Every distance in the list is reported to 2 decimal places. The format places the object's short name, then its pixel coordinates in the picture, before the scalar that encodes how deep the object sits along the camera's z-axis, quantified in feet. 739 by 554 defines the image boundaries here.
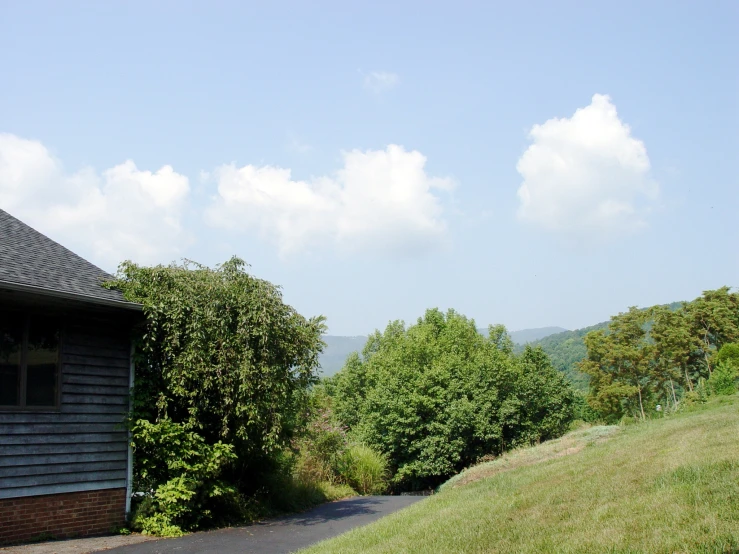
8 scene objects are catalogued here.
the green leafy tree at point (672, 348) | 153.28
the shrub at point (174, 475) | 38.17
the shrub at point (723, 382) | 94.51
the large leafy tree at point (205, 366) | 39.32
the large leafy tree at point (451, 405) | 124.57
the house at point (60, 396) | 33.35
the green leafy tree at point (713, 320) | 150.92
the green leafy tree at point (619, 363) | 160.66
